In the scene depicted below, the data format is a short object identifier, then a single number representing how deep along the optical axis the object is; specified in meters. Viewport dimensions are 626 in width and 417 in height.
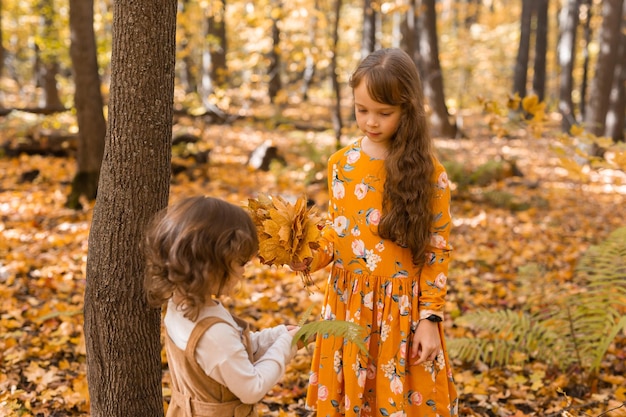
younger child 1.69
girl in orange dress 2.25
